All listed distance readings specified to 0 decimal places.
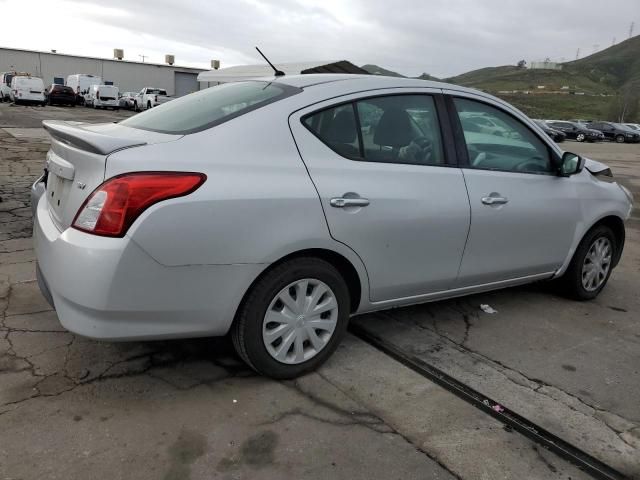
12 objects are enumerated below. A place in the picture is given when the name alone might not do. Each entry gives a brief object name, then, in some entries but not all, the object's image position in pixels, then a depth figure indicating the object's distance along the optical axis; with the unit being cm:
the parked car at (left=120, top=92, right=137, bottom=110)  4025
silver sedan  248
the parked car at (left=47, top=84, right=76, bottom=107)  3662
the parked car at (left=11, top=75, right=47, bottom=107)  3422
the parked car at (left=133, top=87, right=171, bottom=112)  3641
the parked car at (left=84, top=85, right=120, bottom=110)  3841
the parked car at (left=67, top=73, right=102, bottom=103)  4444
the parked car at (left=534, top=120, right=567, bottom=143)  3162
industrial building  5088
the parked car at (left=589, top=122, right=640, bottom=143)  4250
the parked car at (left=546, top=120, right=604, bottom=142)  4020
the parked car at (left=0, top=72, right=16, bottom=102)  3778
